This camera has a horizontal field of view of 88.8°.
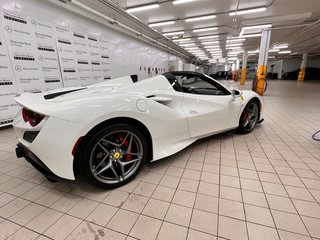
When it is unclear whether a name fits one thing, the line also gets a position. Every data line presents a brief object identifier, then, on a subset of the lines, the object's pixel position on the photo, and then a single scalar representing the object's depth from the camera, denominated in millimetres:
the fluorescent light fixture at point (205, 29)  8421
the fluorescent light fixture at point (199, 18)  6523
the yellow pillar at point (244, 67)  16125
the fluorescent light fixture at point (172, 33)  9089
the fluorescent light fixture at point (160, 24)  7200
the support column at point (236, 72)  23422
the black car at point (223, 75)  28488
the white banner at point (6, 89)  3605
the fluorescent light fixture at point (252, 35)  9114
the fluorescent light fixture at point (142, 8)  5362
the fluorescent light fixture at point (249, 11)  5812
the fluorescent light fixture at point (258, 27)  7468
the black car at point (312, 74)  23516
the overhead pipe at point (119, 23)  4711
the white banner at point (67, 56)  4785
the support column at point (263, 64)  8120
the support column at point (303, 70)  20125
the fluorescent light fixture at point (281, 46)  14086
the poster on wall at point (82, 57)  5336
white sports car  1342
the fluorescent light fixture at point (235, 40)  11330
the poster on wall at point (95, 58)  5898
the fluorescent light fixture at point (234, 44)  13423
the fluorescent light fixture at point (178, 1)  5015
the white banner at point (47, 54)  4234
